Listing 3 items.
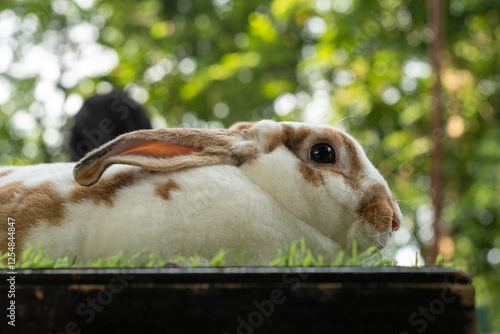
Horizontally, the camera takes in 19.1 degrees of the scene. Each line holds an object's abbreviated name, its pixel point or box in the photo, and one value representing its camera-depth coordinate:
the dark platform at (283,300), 0.79
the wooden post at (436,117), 2.47
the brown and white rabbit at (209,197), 0.87
